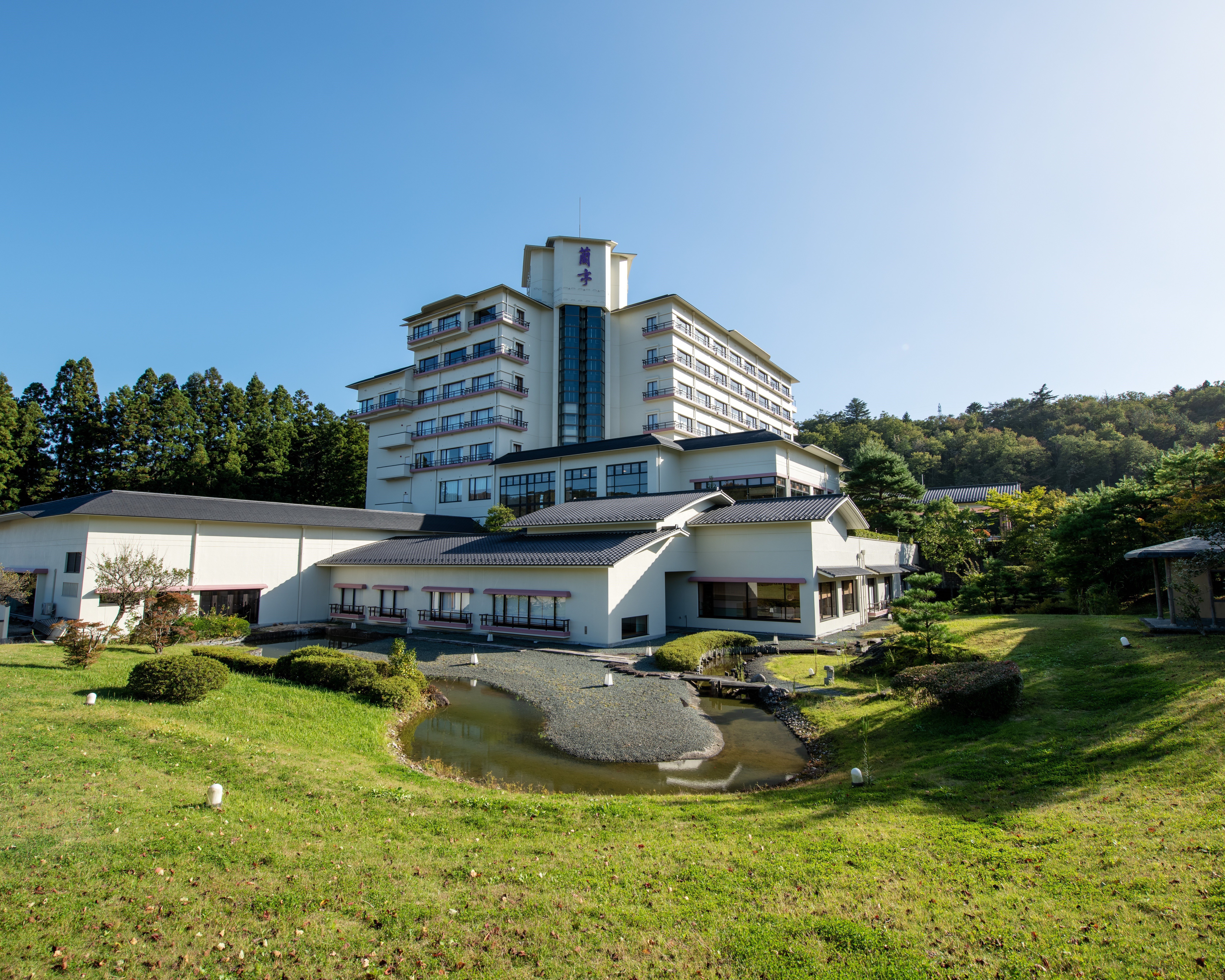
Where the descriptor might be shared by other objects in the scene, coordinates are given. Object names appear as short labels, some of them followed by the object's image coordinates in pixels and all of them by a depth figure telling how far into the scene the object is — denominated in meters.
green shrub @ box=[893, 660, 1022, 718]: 11.75
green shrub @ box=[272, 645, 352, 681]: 17.16
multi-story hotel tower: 44.12
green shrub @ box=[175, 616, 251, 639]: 24.75
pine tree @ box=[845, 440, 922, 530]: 40.44
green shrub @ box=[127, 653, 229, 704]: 13.52
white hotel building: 25.41
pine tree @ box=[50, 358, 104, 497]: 44.34
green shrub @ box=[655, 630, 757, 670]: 19.58
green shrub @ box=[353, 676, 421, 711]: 15.42
